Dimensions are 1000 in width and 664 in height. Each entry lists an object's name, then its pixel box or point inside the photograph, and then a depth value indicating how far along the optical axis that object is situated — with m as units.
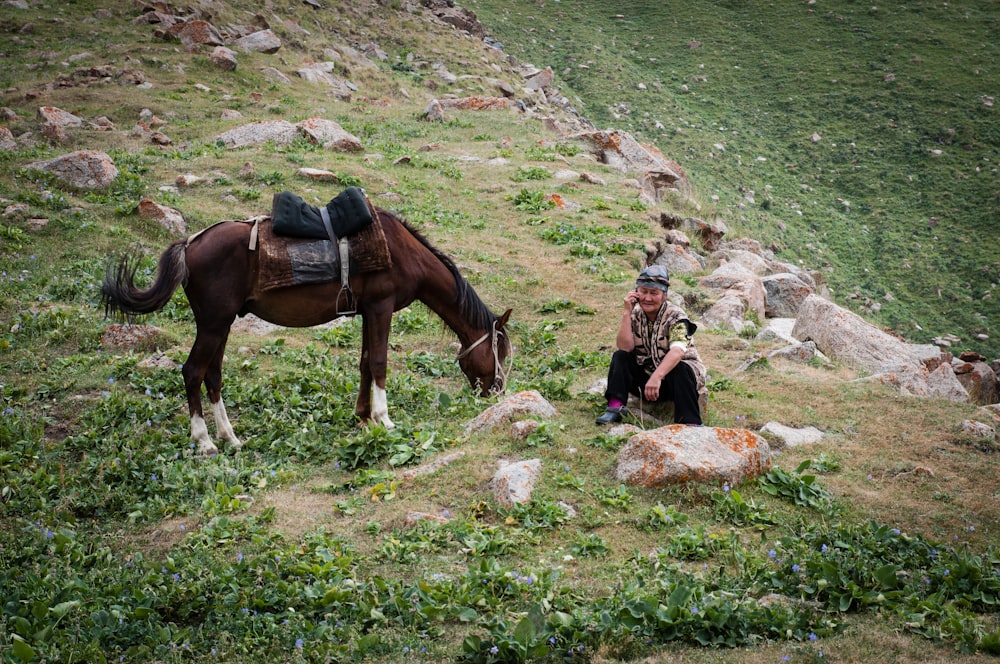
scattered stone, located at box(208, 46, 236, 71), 24.22
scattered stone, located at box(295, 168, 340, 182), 16.34
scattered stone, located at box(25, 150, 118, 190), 14.27
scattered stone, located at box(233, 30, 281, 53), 26.66
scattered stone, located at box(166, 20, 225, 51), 25.06
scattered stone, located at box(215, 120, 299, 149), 18.69
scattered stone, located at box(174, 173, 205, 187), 15.30
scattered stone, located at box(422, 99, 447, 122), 24.34
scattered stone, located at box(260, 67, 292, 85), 25.05
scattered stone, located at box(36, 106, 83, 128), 17.43
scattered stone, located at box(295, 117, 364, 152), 19.16
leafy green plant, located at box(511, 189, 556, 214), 17.08
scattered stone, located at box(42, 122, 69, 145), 17.05
